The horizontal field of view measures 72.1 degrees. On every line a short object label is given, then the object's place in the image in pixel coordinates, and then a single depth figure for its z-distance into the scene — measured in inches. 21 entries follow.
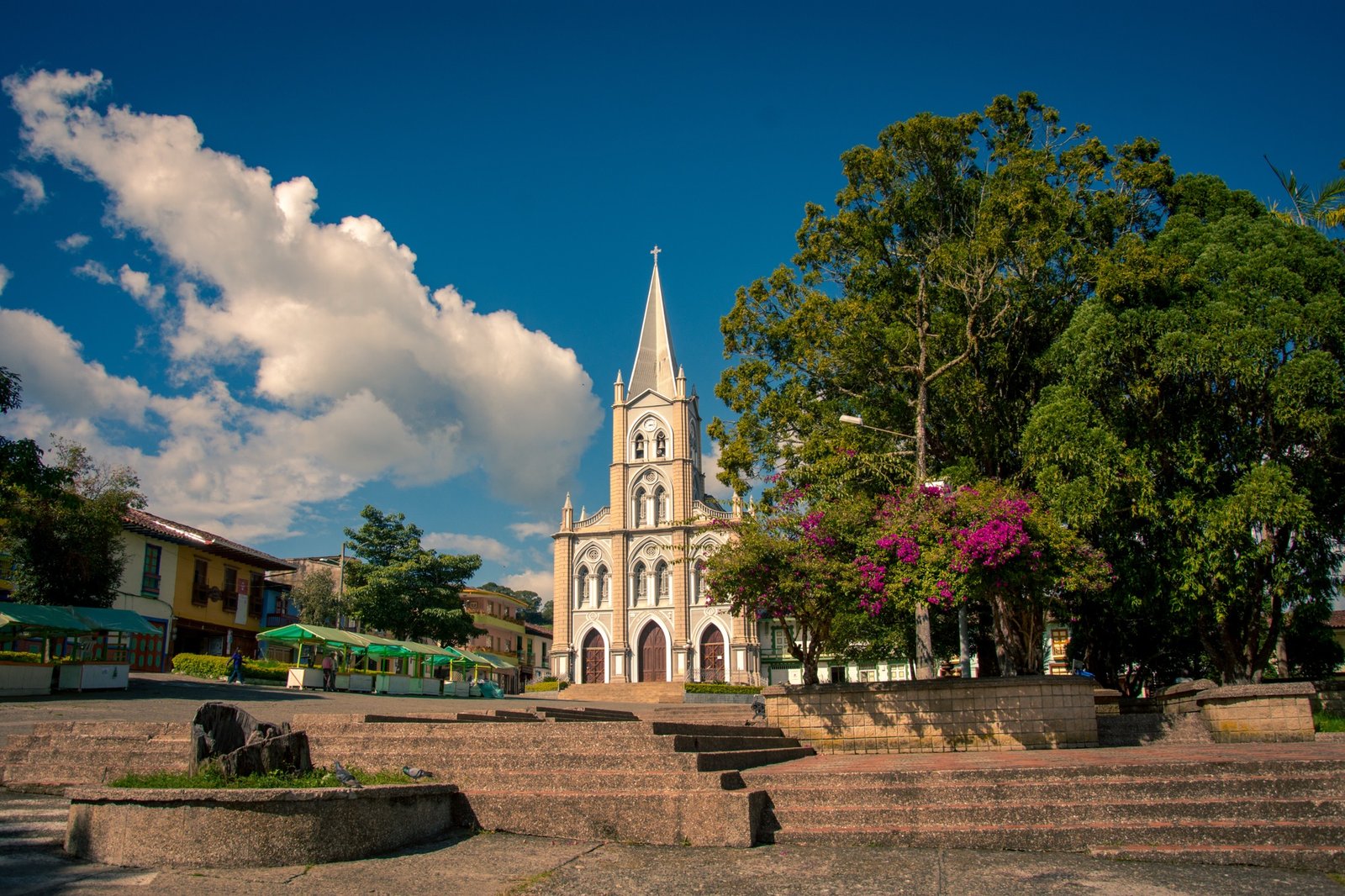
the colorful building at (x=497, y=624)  2507.4
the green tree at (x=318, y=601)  1904.5
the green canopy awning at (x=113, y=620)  865.8
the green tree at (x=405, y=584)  1756.9
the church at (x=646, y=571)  1956.2
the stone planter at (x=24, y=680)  716.0
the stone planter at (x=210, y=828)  225.3
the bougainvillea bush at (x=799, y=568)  483.8
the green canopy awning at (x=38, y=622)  748.0
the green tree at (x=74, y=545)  984.9
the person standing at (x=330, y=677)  1089.4
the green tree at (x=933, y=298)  649.6
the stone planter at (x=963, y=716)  452.1
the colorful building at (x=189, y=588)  1293.1
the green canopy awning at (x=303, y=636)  1019.9
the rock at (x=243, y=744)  261.6
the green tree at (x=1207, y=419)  538.3
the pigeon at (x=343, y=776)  261.0
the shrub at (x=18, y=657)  784.3
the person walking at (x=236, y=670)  1019.3
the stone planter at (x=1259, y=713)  444.5
